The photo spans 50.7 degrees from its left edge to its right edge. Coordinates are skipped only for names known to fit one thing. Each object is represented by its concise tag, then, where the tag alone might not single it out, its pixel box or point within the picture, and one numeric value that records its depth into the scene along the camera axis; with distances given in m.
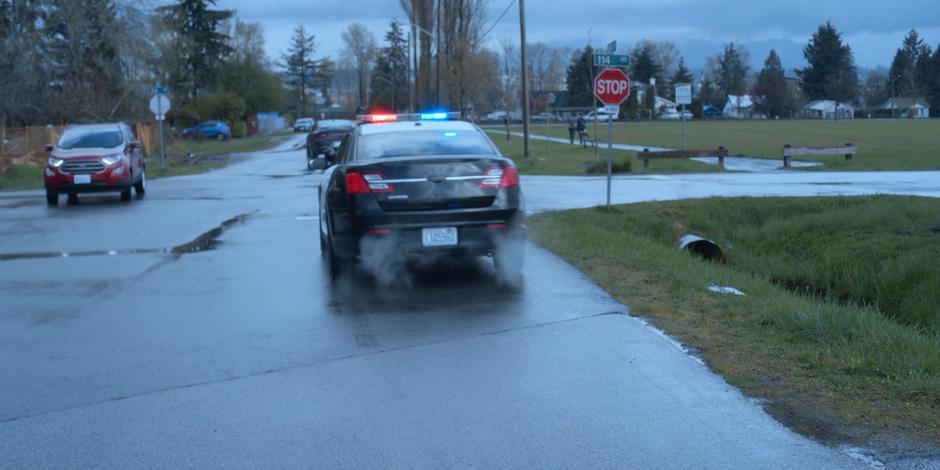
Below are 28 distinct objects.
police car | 9.21
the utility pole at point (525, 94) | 32.75
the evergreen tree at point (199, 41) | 75.62
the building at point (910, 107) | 115.30
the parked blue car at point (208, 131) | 70.62
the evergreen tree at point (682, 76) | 128.75
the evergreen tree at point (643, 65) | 116.88
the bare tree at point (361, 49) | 122.94
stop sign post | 16.19
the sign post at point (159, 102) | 32.66
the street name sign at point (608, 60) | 15.68
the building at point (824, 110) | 121.00
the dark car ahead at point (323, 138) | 34.91
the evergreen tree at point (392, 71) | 109.86
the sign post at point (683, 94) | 34.03
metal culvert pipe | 13.58
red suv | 19.83
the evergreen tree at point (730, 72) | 146.75
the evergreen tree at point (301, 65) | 139.62
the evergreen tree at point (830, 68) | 115.81
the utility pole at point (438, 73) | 55.15
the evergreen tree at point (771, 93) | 123.41
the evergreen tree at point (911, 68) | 115.81
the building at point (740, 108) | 131.12
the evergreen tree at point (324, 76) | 140.51
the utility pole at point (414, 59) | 61.30
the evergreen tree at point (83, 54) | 43.47
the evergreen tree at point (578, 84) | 90.11
